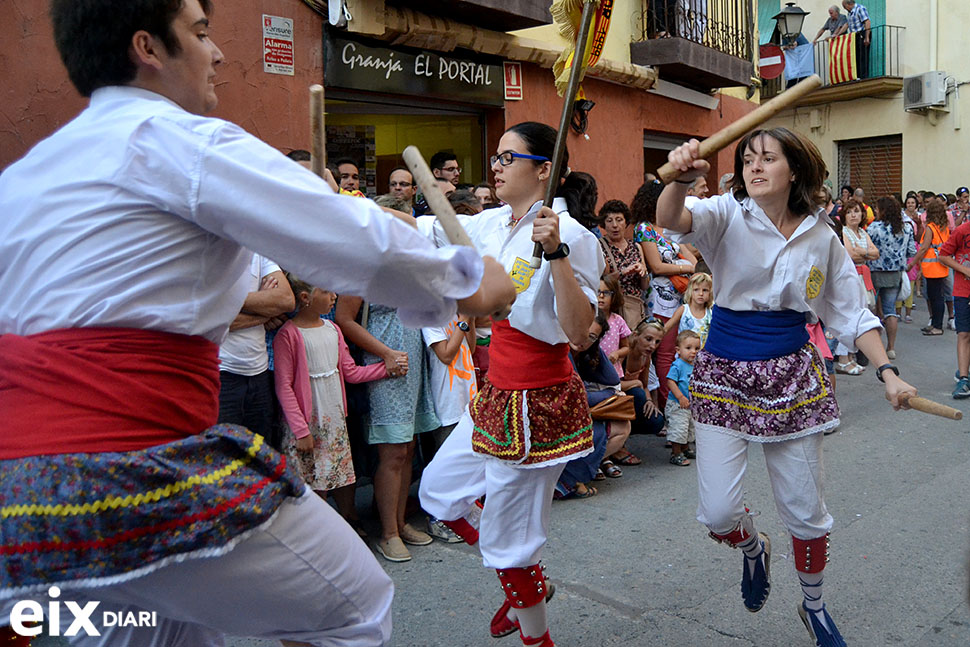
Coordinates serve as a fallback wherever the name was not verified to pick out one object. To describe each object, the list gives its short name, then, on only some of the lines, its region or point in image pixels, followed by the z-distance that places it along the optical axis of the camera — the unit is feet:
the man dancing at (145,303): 5.36
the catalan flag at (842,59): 64.13
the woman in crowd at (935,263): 38.88
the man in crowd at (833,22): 64.75
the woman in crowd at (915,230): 44.50
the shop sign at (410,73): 23.06
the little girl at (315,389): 14.02
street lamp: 47.93
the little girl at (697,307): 21.12
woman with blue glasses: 10.41
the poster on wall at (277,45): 21.27
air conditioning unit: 61.16
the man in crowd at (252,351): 13.21
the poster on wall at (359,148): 25.25
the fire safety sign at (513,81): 29.30
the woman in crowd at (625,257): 22.74
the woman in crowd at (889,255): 35.42
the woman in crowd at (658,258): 23.49
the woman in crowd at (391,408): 15.19
